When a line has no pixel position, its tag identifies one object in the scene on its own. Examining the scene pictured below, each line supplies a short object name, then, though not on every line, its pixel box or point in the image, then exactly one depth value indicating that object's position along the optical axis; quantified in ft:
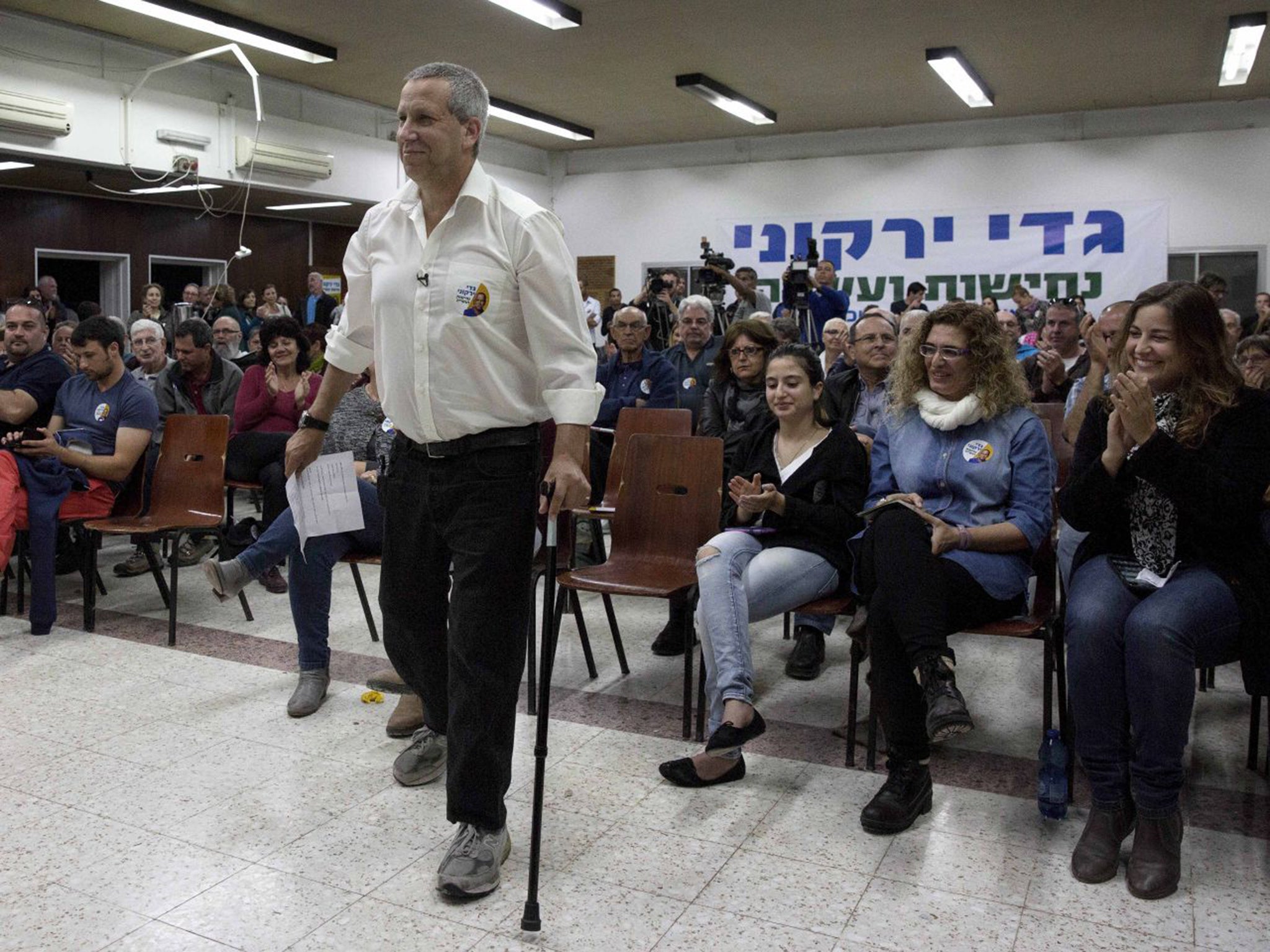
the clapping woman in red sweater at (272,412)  14.94
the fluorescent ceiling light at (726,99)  30.14
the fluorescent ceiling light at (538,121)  34.19
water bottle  7.43
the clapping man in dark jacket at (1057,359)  13.82
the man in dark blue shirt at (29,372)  14.11
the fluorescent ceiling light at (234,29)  23.70
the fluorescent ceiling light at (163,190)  30.57
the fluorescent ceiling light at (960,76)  27.27
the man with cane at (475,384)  6.44
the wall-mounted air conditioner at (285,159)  30.04
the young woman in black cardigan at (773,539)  8.33
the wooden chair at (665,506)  10.37
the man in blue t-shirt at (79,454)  12.55
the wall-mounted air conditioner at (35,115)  24.08
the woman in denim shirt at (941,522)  7.63
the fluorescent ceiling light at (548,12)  23.52
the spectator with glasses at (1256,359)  11.88
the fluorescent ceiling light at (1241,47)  24.13
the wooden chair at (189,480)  13.20
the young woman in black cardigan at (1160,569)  6.77
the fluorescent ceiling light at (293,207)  37.09
